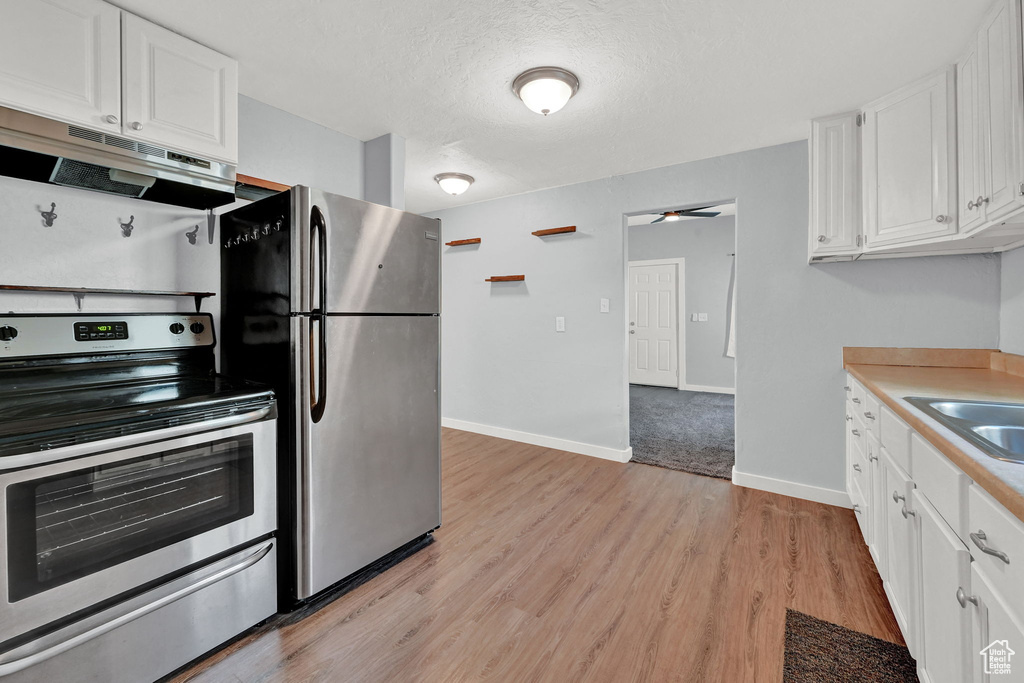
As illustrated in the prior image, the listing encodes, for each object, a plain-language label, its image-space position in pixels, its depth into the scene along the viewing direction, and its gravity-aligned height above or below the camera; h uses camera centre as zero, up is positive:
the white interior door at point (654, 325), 6.91 +0.20
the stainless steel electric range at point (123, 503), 1.19 -0.53
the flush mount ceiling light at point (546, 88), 2.11 +1.22
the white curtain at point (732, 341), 6.26 -0.05
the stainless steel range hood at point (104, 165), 1.46 +0.65
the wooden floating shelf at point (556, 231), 3.89 +0.96
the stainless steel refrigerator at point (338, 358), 1.80 -0.09
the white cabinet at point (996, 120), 1.47 +0.80
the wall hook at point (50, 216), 1.69 +0.47
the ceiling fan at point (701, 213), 5.26 +1.51
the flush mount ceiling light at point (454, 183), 3.61 +1.28
